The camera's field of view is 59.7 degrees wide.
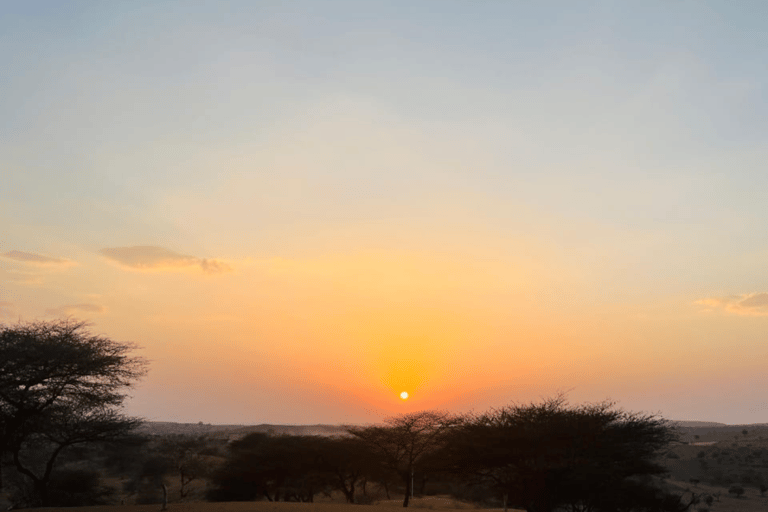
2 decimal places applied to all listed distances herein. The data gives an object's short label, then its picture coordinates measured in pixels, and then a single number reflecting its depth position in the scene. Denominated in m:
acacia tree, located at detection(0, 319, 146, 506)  29.00
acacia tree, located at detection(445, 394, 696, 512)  33.81
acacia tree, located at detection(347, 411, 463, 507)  45.53
